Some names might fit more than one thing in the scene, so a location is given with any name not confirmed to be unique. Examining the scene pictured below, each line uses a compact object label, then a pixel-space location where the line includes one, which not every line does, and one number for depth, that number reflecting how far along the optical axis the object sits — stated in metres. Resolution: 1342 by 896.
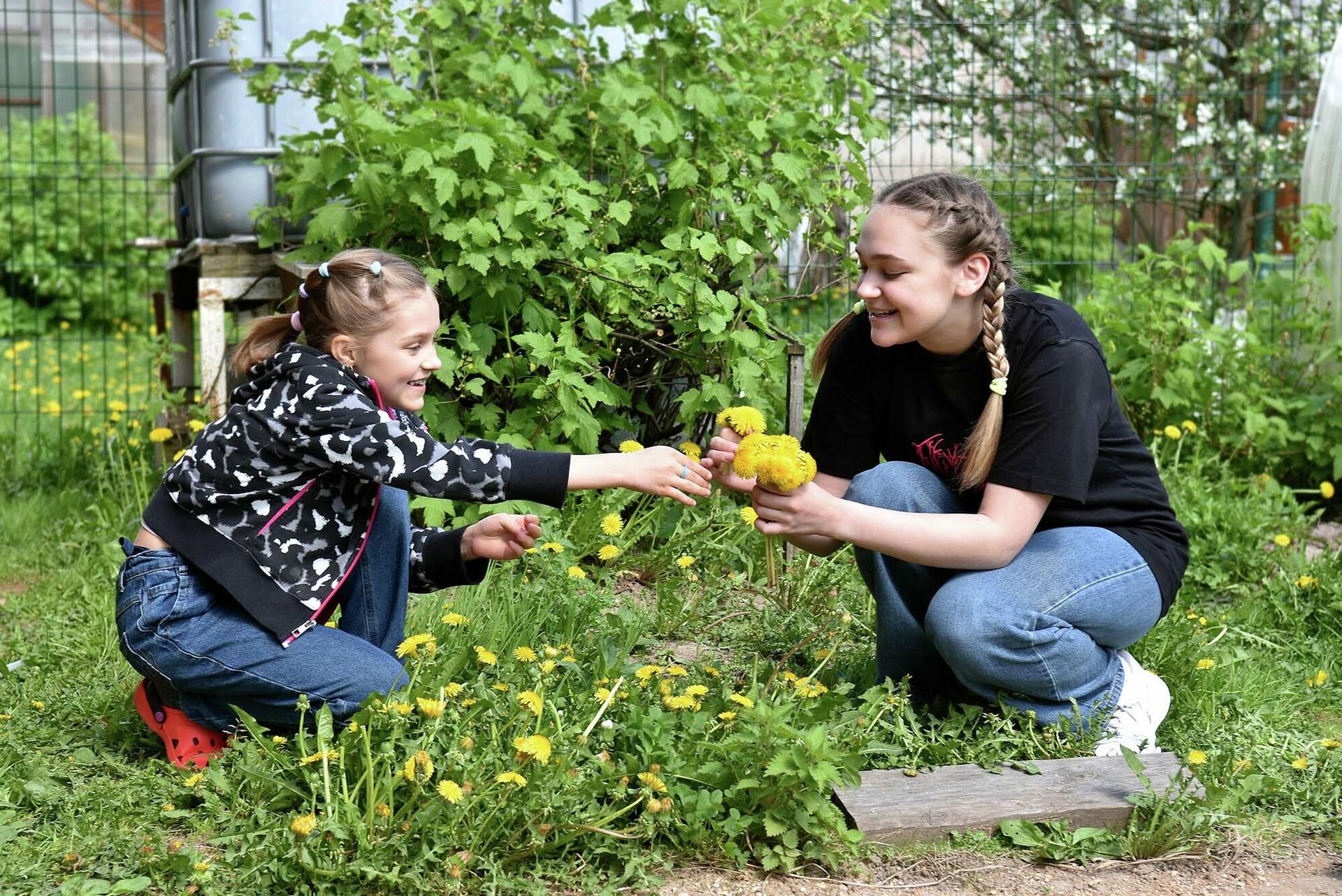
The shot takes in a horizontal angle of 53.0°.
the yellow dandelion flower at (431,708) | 2.03
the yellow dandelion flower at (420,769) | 1.97
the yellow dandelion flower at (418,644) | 2.27
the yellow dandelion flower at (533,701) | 2.05
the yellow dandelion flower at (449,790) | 1.90
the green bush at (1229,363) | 4.64
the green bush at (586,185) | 3.46
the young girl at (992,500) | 2.40
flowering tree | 6.32
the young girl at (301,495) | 2.34
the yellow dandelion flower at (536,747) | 1.96
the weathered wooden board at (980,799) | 2.20
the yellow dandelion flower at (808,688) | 2.41
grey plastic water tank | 4.65
